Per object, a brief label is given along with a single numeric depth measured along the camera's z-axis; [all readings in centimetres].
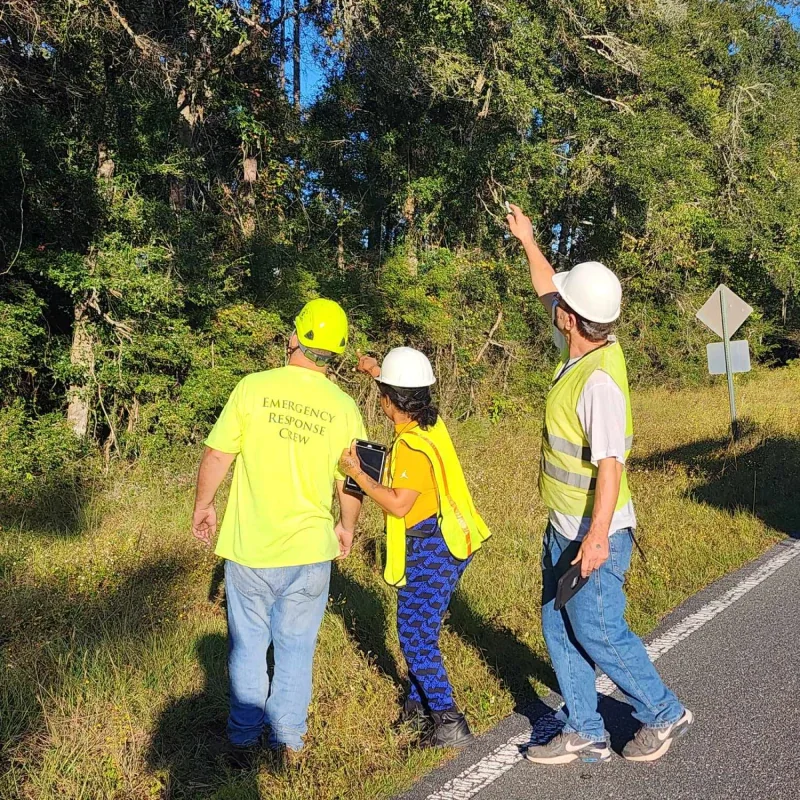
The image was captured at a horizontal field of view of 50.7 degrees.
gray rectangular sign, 1337
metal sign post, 1320
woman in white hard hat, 379
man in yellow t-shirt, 343
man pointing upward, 327
